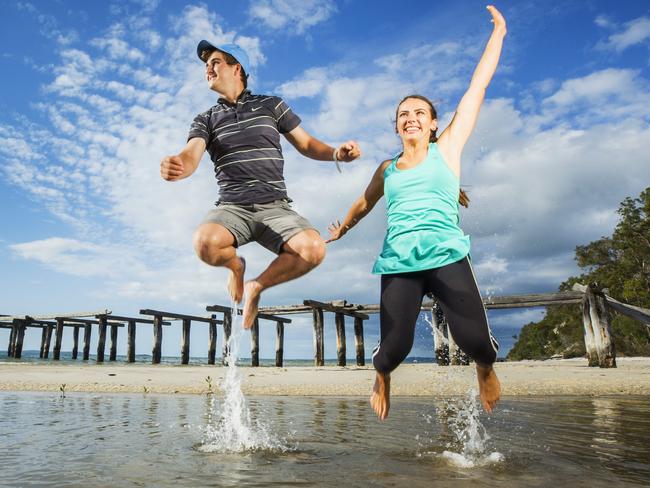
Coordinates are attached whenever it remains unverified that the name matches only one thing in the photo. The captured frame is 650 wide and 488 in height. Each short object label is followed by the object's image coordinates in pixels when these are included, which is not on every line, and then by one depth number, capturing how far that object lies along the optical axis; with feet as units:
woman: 10.09
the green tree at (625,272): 104.94
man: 11.69
